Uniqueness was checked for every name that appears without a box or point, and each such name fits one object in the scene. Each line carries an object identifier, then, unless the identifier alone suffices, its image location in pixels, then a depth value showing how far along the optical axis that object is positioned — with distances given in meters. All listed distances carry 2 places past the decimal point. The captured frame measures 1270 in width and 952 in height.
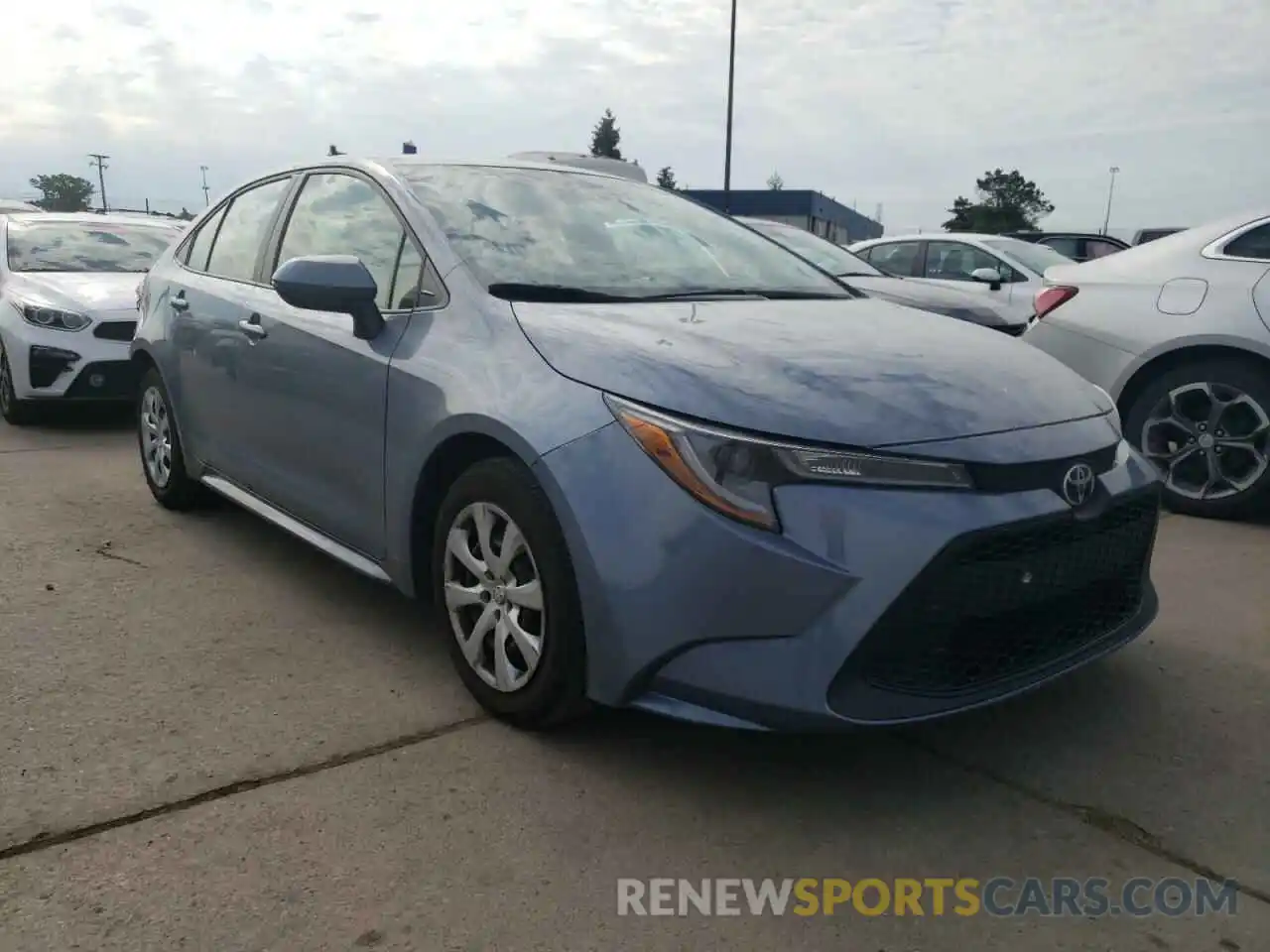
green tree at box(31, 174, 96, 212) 91.66
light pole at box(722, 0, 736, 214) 24.56
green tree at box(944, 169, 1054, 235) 70.62
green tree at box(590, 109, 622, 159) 75.62
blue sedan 2.32
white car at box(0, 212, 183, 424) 7.03
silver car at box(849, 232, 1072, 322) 8.68
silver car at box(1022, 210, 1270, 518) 4.87
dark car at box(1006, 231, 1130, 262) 12.77
